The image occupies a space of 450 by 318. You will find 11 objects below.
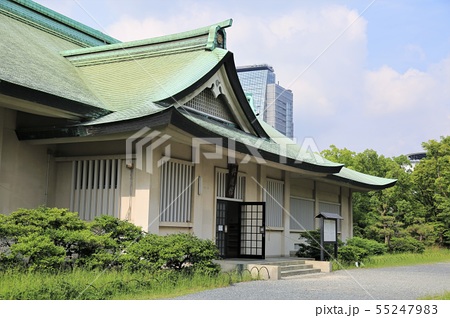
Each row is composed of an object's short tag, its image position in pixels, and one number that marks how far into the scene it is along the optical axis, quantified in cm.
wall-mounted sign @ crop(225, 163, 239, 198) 1758
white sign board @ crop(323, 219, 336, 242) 1864
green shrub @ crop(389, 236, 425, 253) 2700
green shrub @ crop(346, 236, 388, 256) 2164
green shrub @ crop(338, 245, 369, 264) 1972
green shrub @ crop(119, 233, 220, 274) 1162
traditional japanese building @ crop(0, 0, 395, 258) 1359
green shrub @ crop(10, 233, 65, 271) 1012
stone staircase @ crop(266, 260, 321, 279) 1561
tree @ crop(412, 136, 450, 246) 3520
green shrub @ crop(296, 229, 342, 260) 1958
